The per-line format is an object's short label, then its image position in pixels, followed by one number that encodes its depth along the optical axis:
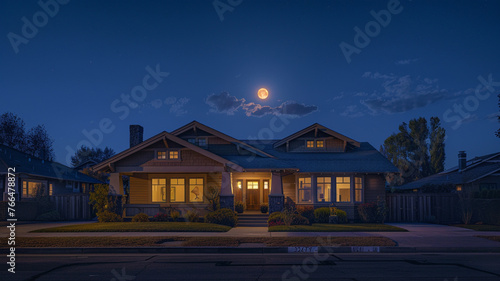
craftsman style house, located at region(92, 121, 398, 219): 23.19
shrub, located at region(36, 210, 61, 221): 24.84
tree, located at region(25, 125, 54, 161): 63.34
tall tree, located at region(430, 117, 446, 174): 50.41
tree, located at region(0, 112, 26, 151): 60.16
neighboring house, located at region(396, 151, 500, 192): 30.45
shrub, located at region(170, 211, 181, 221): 22.31
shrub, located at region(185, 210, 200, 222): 22.08
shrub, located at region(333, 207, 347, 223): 23.03
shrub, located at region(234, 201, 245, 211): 25.08
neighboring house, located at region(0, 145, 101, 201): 27.34
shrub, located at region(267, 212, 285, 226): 21.07
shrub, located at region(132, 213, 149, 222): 22.39
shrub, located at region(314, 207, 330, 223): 22.98
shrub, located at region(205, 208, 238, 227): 21.26
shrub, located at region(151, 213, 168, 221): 22.38
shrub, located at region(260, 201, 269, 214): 25.36
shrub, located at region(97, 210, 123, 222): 22.34
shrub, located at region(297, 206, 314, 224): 22.77
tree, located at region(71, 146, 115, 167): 80.08
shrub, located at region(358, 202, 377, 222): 23.23
